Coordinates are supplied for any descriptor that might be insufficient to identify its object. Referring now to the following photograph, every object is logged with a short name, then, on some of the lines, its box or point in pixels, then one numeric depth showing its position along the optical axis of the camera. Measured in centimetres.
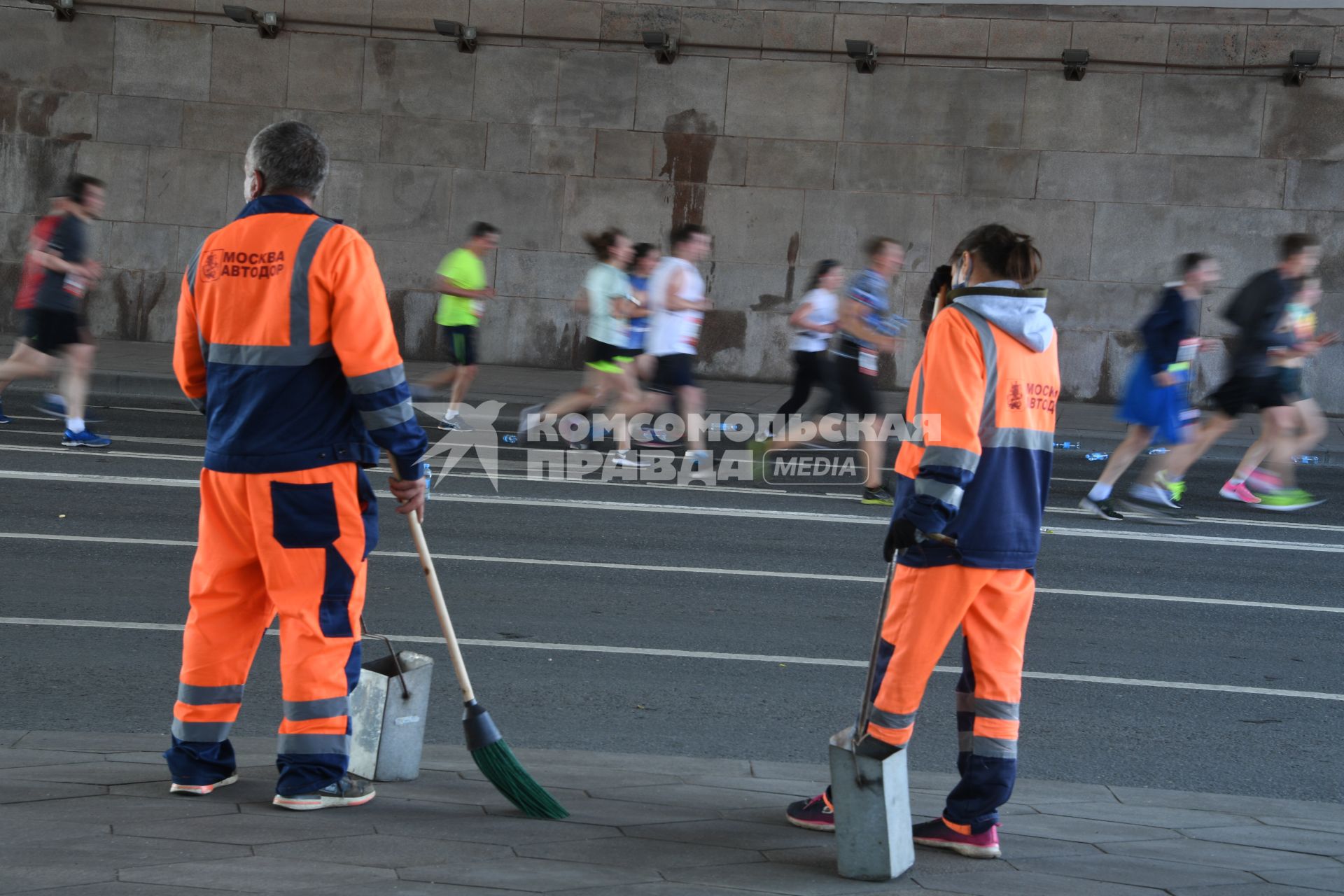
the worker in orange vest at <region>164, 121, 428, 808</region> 385
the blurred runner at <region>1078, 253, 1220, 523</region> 967
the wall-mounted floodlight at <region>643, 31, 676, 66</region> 1781
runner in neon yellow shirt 1304
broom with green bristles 397
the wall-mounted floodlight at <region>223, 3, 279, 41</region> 1814
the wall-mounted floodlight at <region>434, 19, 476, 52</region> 1809
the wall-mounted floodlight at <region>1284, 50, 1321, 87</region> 1702
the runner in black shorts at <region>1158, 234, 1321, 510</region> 999
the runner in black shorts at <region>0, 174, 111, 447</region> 1064
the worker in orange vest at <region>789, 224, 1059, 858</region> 378
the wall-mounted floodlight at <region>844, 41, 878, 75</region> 1764
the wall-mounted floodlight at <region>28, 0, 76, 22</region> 1834
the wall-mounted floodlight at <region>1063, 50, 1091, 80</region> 1747
